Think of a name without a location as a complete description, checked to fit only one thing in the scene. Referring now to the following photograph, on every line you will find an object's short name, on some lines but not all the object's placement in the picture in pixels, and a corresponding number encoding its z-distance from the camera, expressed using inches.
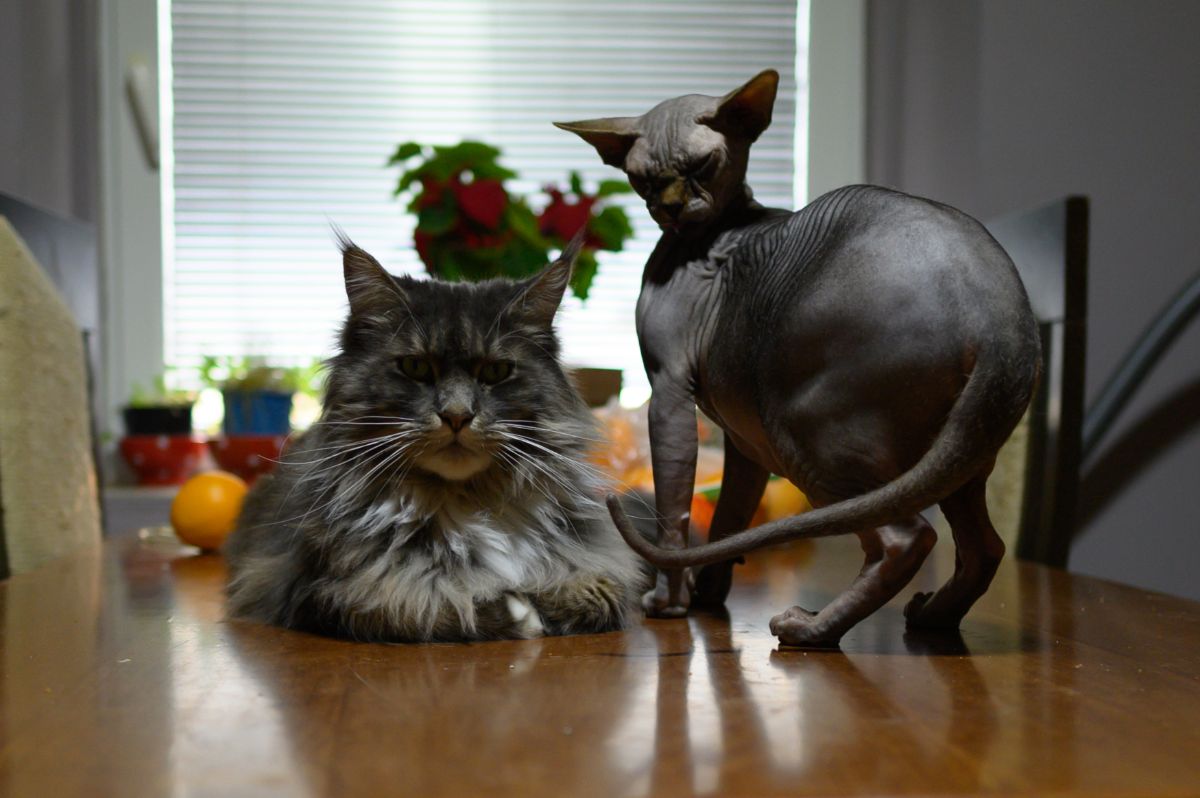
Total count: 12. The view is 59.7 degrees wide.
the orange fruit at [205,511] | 64.9
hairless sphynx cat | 29.1
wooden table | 20.5
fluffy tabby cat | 35.7
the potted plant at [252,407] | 92.0
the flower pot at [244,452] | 91.5
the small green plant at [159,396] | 107.0
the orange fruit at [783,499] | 66.1
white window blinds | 109.9
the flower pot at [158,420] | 104.3
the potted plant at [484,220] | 75.9
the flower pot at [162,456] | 103.4
